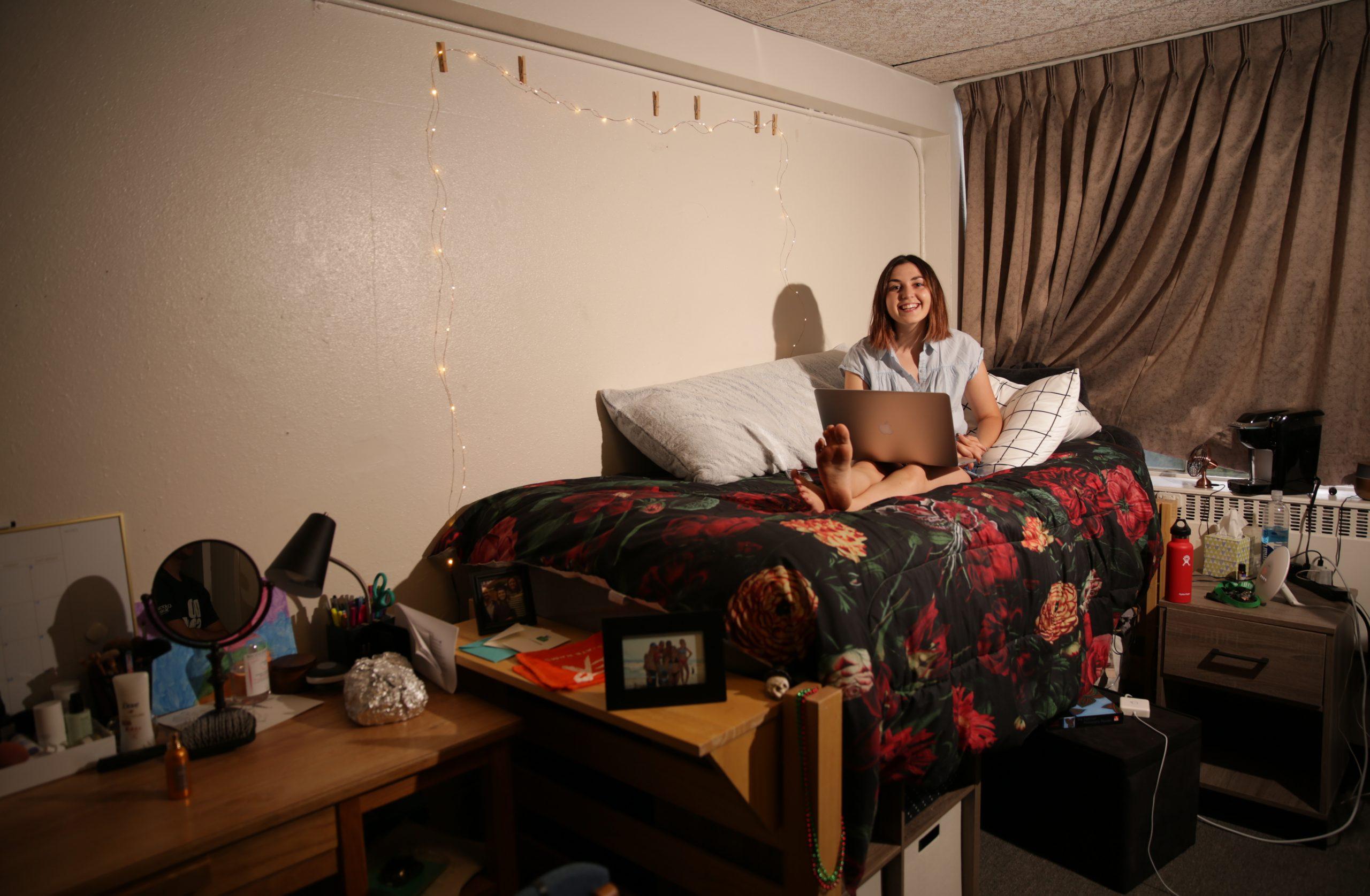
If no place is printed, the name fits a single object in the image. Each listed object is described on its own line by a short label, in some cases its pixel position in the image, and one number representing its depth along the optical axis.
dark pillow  3.32
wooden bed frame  1.46
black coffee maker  2.92
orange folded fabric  1.64
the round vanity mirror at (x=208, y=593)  1.72
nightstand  2.32
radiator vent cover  2.79
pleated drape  3.00
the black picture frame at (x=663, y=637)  1.51
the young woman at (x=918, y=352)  2.91
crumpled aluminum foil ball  1.72
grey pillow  2.49
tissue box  2.72
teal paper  1.83
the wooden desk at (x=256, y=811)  1.31
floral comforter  1.57
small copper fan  3.13
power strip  2.51
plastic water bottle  2.82
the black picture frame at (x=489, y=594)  1.97
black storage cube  2.06
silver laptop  2.25
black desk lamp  1.76
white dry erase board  1.61
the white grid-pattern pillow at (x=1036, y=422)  2.67
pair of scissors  2.11
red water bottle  2.56
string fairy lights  2.29
